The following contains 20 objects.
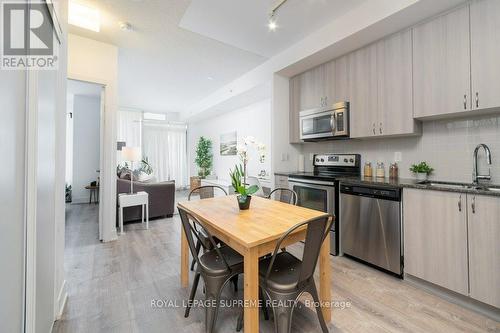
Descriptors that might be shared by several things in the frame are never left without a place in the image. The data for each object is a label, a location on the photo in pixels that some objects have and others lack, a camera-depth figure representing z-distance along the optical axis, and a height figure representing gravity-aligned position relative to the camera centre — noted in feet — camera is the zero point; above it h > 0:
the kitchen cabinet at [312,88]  10.83 +4.19
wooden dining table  4.15 -1.30
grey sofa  13.42 -1.83
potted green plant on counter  8.03 -0.04
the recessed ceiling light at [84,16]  8.11 +5.91
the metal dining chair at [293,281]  4.19 -2.30
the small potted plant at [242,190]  6.26 -0.59
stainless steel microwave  9.72 +2.21
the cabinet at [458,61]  6.08 +3.27
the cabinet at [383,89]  7.88 +3.14
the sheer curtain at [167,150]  24.99 +2.26
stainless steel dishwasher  7.35 -2.05
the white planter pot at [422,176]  8.08 -0.26
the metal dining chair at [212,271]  4.85 -2.32
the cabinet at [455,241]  5.51 -2.02
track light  6.67 +4.97
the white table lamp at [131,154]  13.12 +0.94
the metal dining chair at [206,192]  9.13 -0.95
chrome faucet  6.71 +0.10
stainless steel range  9.27 -0.61
